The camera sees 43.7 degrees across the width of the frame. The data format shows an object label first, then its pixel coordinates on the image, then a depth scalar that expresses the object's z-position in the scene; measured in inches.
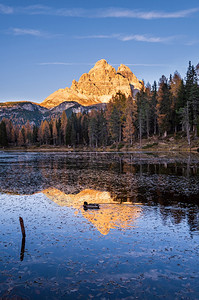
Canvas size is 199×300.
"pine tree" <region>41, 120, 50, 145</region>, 6033.5
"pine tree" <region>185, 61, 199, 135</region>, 2947.8
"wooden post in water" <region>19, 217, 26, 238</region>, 465.7
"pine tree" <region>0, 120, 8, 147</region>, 5732.8
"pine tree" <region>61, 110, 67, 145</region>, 5944.9
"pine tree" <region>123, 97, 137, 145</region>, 3671.3
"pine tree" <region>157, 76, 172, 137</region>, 3339.1
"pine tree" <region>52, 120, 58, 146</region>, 5890.8
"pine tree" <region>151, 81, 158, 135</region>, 3693.4
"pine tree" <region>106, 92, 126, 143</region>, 3962.8
